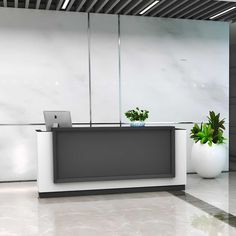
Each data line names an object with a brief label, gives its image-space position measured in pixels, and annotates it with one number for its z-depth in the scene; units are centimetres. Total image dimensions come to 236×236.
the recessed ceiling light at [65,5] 769
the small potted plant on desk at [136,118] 692
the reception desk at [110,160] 633
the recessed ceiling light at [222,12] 812
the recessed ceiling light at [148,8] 771
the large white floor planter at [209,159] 789
